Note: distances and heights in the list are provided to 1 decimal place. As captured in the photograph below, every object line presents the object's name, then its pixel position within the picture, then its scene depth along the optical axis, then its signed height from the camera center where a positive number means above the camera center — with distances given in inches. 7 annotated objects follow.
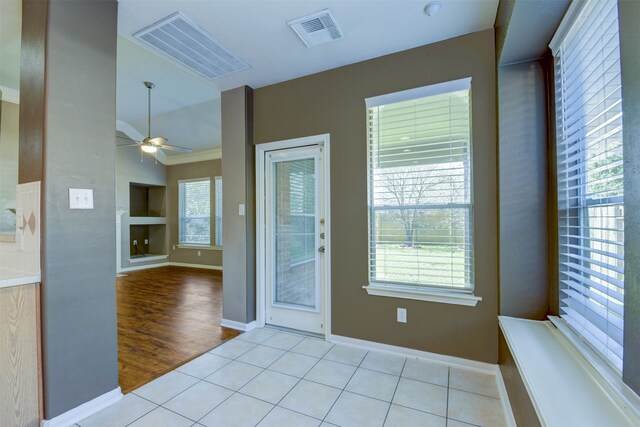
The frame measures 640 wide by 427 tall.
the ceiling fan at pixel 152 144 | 161.3 +43.8
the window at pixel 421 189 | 92.4 +9.2
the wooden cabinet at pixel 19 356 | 60.0 -29.9
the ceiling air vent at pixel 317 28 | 83.2 +59.2
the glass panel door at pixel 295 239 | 119.6 -9.8
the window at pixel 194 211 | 277.7 +6.7
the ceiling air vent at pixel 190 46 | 85.8 +58.8
